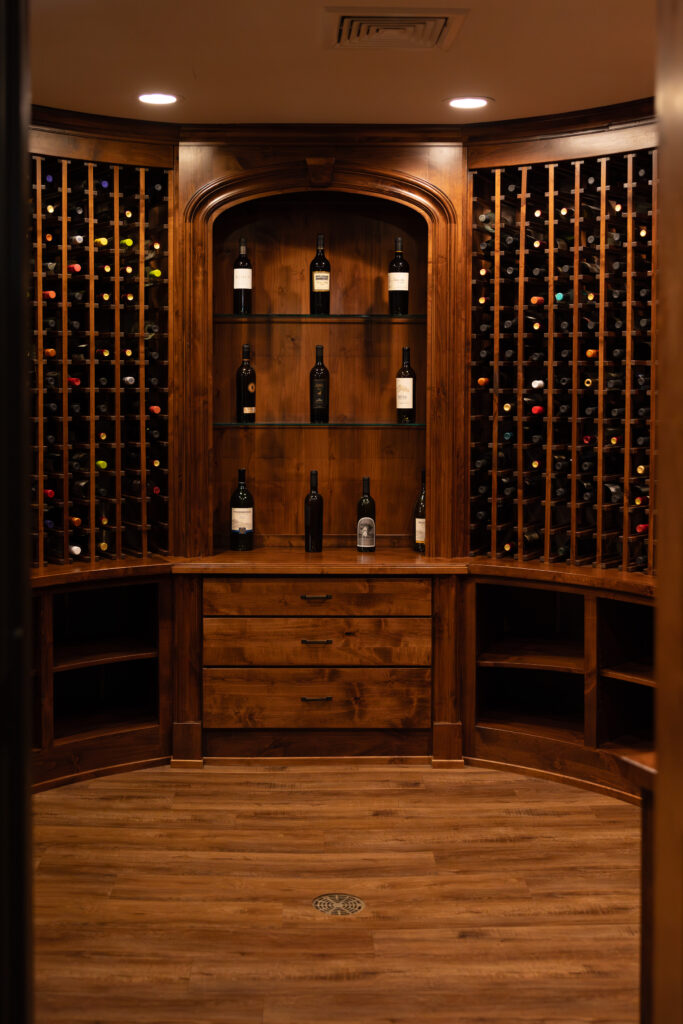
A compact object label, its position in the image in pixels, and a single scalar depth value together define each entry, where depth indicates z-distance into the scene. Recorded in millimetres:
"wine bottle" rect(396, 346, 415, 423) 5062
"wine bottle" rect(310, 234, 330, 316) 5070
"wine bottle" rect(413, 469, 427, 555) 5078
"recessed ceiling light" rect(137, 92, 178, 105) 4301
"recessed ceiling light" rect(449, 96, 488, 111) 4369
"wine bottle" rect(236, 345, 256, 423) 5105
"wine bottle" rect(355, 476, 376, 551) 5082
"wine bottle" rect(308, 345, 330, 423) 5125
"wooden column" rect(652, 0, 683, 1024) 1539
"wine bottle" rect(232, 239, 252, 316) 5066
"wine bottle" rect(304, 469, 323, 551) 5078
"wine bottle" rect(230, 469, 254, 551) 5070
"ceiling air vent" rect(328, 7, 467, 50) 3439
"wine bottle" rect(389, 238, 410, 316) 5059
